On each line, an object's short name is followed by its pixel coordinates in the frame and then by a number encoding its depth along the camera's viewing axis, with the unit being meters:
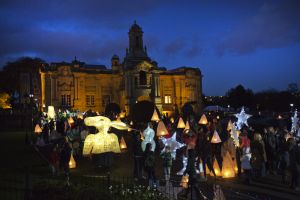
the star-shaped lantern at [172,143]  9.85
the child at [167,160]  9.06
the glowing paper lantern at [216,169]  10.14
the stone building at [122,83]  42.47
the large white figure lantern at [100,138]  9.58
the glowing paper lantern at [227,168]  9.84
